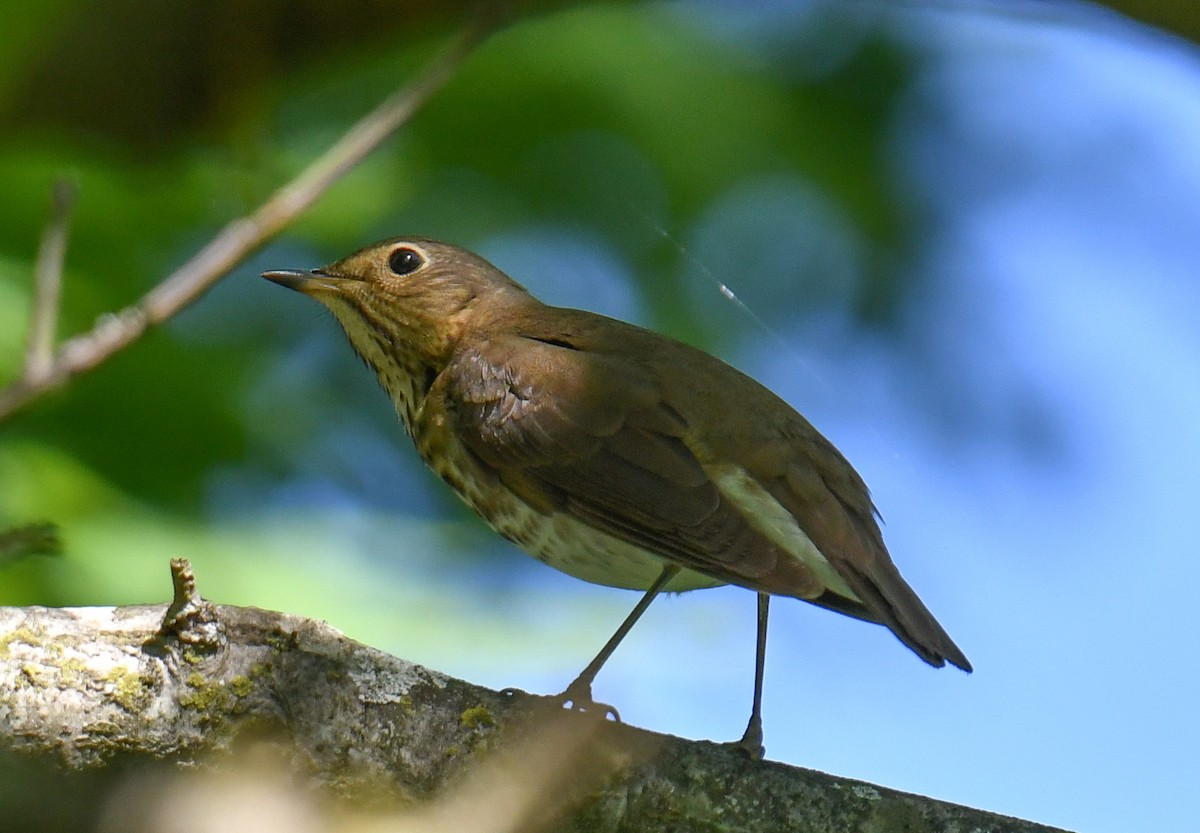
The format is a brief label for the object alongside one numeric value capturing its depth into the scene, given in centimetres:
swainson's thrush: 652
